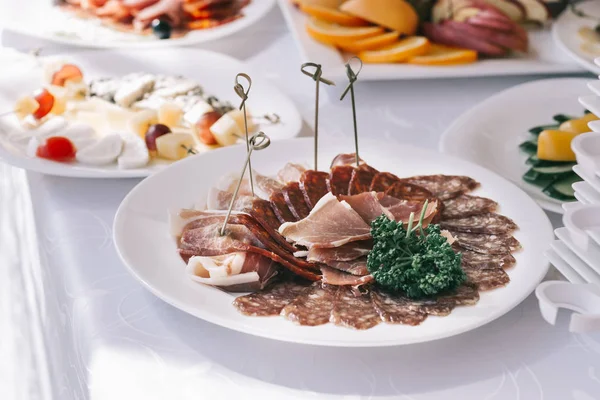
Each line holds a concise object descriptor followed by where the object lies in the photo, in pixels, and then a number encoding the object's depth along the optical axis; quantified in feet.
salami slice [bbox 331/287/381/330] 2.92
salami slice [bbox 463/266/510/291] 3.03
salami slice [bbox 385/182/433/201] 3.32
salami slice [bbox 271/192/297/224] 3.21
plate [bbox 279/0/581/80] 4.17
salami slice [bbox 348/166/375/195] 3.30
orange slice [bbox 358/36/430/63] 4.25
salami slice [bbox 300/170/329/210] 3.26
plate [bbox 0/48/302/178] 3.69
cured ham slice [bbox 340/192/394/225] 3.15
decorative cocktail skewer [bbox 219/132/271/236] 3.10
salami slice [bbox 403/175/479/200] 3.38
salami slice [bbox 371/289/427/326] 2.93
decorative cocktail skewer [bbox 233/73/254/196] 3.10
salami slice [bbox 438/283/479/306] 2.97
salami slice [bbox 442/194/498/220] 3.30
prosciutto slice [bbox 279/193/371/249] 3.08
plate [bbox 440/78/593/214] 3.63
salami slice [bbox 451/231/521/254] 3.15
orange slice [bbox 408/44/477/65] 4.24
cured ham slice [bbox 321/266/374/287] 3.02
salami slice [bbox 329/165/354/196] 3.31
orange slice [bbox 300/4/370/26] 4.43
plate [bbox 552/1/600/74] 4.06
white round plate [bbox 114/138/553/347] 2.90
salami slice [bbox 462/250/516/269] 3.09
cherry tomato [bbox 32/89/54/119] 3.86
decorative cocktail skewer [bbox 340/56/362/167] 3.25
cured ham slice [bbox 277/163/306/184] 3.42
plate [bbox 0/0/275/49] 4.40
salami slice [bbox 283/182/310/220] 3.22
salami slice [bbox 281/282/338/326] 2.93
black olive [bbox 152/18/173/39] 4.51
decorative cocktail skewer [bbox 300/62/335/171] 3.24
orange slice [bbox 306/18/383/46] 4.34
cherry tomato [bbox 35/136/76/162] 3.62
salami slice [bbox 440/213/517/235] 3.22
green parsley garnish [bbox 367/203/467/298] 2.97
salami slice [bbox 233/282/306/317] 2.95
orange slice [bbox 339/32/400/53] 4.32
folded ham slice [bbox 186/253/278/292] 3.03
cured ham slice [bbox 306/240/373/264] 3.06
